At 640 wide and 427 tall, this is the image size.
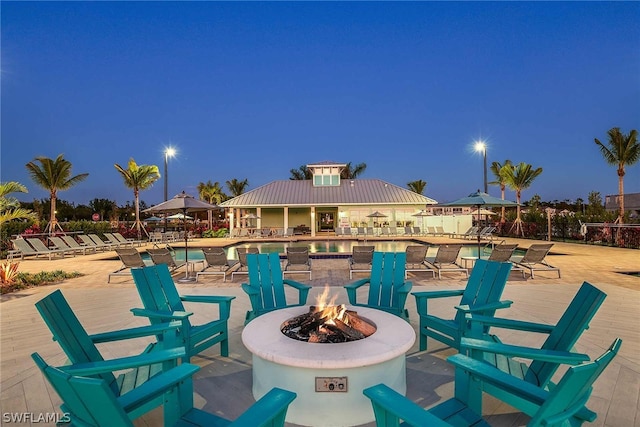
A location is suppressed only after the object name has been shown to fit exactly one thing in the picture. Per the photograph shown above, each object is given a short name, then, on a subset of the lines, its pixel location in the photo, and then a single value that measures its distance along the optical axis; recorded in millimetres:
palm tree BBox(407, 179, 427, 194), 44188
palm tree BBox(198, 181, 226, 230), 40812
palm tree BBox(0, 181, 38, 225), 9152
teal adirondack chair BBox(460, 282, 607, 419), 2119
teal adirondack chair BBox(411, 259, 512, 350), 3318
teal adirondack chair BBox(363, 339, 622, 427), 1365
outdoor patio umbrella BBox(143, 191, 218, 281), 8992
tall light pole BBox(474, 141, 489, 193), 16656
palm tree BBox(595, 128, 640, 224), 17750
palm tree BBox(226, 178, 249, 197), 45969
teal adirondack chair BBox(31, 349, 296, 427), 1307
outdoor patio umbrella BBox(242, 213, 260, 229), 24378
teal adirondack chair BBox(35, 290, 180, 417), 2129
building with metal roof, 25016
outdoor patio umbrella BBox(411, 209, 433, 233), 22864
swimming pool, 14855
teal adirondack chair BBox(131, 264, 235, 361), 3189
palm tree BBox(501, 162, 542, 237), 25625
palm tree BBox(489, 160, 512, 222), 28478
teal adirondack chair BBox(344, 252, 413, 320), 4277
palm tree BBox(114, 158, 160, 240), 24734
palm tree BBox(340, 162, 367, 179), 45819
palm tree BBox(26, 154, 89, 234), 18688
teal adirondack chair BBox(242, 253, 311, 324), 4156
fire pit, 2410
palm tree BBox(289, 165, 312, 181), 44906
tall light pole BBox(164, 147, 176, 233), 19578
